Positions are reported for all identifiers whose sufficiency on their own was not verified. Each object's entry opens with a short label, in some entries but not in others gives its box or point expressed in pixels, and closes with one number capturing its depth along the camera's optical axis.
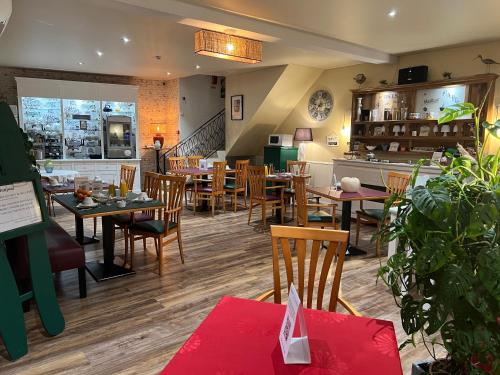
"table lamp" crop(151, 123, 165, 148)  9.70
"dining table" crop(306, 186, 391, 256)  4.25
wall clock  7.98
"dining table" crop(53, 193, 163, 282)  3.50
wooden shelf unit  5.52
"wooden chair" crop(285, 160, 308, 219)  6.42
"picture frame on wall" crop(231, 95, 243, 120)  8.70
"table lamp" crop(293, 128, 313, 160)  8.08
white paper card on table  1.22
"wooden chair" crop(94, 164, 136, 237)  5.40
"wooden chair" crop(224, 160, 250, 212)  7.00
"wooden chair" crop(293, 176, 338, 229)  4.31
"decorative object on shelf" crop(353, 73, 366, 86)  7.11
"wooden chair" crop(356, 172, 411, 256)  4.65
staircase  10.01
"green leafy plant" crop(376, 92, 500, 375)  1.02
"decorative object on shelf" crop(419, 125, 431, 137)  6.25
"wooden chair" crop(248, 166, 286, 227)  5.93
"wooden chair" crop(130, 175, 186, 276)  3.84
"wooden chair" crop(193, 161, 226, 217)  6.61
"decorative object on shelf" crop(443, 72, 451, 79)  5.90
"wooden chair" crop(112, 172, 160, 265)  4.03
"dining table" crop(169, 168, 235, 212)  6.67
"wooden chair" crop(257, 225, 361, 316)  1.90
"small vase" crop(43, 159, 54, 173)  5.83
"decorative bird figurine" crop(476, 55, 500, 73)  5.38
